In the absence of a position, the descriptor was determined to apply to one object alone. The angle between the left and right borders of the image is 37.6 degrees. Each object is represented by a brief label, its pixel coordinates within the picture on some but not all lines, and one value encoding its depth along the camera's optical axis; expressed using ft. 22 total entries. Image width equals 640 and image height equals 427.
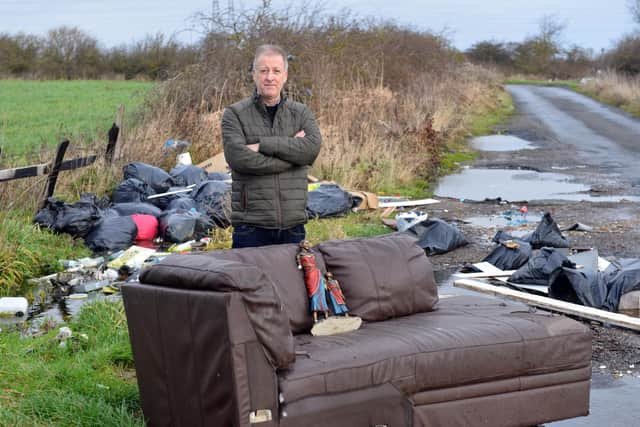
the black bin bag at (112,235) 36.35
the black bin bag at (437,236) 36.40
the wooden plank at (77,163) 40.17
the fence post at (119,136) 45.36
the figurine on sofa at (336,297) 18.45
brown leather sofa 15.14
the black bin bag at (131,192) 41.73
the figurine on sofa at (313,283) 18.13
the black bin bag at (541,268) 29.27
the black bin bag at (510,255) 32.73
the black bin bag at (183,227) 37.70
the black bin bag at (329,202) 41.75
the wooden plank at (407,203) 45.89
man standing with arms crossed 20.24
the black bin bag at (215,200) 38.88
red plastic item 38.60
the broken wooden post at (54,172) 38.58
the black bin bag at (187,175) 45.20
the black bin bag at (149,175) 43.65
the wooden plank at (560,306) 24.77
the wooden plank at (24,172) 34.40
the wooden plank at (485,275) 31.45
